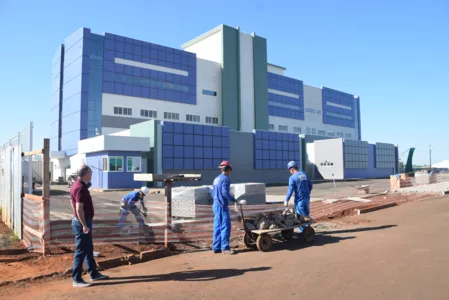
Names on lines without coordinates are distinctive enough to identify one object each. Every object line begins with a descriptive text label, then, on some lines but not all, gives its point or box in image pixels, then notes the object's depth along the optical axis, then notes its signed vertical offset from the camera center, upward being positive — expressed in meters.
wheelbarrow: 7.00 -1.52
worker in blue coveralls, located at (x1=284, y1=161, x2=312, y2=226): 8.38 -0.65
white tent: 51.84 -0.47
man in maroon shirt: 5.04 -0.89
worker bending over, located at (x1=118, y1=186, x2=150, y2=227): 8.20 -0.92
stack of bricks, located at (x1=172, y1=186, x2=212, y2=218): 10.59 -1.11
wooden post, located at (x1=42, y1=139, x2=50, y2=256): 6.55 -0.51
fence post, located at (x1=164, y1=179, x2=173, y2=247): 7.45 -0.91
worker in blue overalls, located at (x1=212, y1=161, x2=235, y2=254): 6.97 -1.02
